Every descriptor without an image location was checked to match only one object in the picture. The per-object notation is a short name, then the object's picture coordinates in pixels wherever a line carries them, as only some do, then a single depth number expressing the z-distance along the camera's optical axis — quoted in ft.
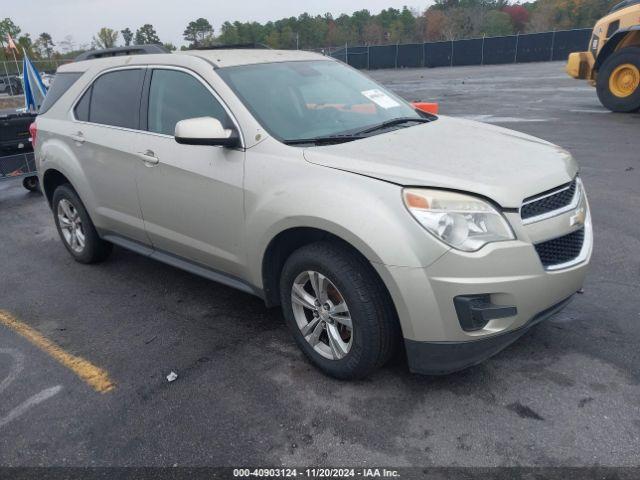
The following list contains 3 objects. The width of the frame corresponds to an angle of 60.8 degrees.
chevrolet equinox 8.46
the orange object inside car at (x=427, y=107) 14.84
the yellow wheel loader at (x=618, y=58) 38.83
